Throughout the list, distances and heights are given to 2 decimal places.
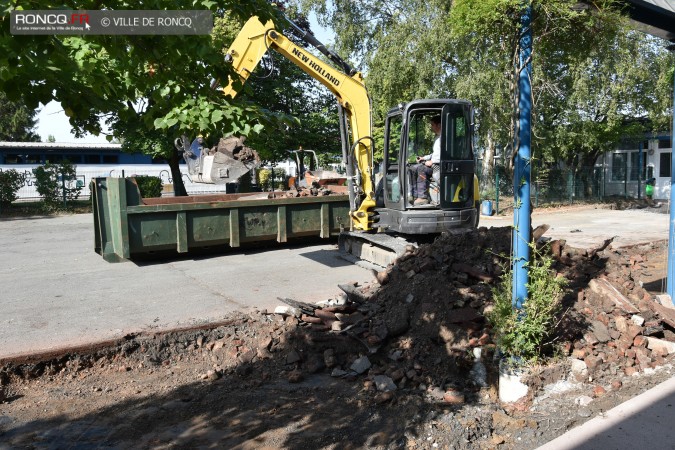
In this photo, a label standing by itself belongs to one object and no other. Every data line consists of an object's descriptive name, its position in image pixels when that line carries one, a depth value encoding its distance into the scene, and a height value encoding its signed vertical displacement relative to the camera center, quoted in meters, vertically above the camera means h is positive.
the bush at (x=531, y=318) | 4.71 -1.22
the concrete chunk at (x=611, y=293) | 5.86 -1.31
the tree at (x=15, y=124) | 49.16 +5.40
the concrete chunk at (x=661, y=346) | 5.34 -1.66
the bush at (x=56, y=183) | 22.92 +0.04
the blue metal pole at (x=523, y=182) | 4.77 -0.07
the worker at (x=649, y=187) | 24.75 -0.74
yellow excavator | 9.62 +0.29
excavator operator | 9.74 +0.07
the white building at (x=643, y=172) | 25.41 -0.06
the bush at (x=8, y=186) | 21.75 -0.03
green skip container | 9.93 -0.77
